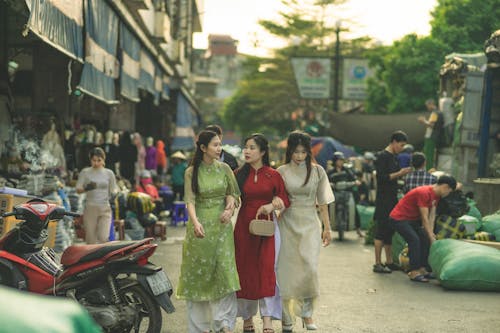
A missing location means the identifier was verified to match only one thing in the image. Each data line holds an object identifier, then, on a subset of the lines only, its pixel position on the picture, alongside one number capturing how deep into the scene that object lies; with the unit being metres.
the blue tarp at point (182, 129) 34.69
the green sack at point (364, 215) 18.80
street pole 32.91
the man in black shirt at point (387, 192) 12.16
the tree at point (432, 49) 34.31
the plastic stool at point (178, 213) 19.94
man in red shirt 11.05
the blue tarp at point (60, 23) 9.12
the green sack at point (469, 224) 12.10
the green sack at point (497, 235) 12.35
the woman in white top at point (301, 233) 7.98
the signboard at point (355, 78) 37.44
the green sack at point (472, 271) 10.35
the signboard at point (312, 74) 35.35
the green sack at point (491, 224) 12.57
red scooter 6.53
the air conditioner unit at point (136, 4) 17.19
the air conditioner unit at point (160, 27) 23.05
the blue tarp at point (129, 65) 16.42
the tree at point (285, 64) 62.16
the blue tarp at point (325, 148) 28.75
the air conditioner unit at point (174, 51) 29.69
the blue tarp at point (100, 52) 12.62
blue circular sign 37.66
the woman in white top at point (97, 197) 11.20
